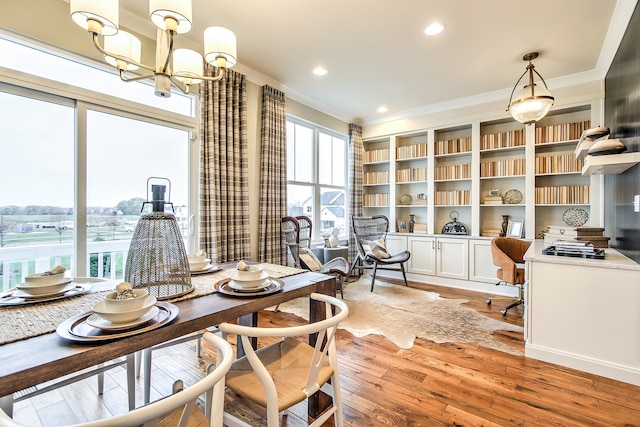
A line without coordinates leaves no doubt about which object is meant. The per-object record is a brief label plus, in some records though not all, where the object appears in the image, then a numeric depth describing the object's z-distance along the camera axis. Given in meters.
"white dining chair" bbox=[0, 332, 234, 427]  0.59
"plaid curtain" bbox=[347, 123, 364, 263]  5.27
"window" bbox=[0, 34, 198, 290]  2.03
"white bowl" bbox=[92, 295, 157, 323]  0.96
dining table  0.75
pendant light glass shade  2.77
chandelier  1.28
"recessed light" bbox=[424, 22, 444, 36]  2.59
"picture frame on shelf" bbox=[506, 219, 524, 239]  4.04
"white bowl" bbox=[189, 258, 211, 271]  1.79
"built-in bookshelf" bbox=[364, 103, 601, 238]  3.82
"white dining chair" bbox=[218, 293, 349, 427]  1.03
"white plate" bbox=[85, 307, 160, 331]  0.95
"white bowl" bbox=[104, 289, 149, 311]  0.98
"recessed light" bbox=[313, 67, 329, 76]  3.43
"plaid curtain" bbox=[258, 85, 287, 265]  3.61
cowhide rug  2.69
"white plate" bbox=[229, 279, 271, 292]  1.40
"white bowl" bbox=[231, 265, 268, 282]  1.40
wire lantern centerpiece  1.23
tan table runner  0.95
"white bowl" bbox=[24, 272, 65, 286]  1.28
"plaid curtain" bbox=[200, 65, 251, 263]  2.98
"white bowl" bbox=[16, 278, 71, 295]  1.25
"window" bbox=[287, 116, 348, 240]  4.38
